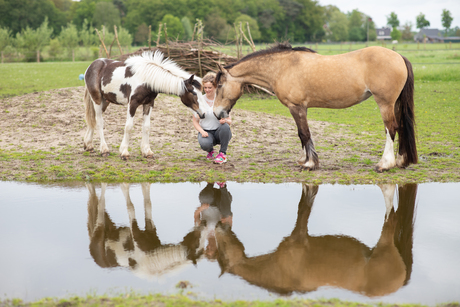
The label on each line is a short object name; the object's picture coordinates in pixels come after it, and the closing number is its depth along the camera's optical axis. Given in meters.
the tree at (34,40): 42.79
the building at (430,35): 105.73
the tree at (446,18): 107.12
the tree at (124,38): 49.00
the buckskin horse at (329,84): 5.98
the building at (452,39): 101.09
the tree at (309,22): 92.62
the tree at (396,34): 92.61
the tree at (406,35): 106.27
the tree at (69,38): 46.97
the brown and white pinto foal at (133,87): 6.59
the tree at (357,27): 105.62
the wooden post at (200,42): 14.49
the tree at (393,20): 122.19
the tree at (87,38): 48.84
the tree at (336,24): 107.75
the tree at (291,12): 92.62
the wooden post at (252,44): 15.33
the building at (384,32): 120.31
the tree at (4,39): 40.93
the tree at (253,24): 85.00
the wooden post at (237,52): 15.39
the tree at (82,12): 87.64
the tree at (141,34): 77.75
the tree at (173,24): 74.62
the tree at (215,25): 83.06
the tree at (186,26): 74.69
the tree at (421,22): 119.38
